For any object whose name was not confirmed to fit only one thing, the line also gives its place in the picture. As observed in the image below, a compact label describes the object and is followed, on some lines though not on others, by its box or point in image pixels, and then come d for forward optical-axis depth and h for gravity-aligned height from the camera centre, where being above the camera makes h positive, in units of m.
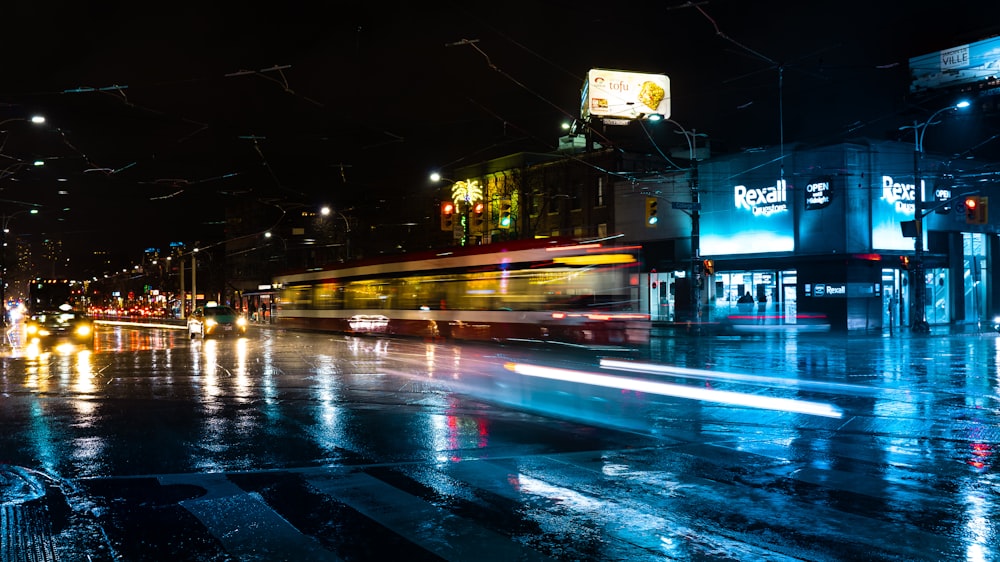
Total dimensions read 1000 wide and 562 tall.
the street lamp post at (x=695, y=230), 34.32 +2.65
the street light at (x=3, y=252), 47.16 +3.35
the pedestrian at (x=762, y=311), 38.72 -1.03
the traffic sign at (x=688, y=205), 33.62 +3.63
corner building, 36.47 +2.47
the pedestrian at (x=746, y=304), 39.31 -0.68
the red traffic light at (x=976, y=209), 32.12 +3.14
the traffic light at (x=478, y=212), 34.31 +3.53
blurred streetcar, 22.47 +0.00
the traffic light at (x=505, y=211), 36.21 +3.80
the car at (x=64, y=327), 36.81 -1.27
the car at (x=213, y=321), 37.72 -1.15
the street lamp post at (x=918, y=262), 33.78 +1.11
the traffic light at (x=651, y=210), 32.81 +3.34
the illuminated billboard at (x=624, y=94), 48.84 +12.35
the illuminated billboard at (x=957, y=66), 51.97 +15.09
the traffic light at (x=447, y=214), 34.94 +3.54
